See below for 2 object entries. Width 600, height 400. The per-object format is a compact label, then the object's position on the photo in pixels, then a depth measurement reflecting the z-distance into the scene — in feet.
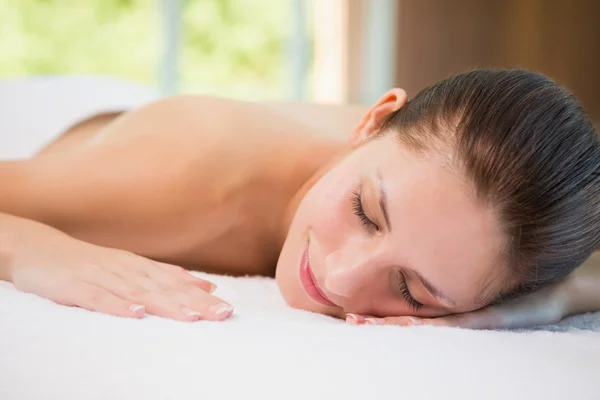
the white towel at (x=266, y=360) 1.90
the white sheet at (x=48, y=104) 5.74
